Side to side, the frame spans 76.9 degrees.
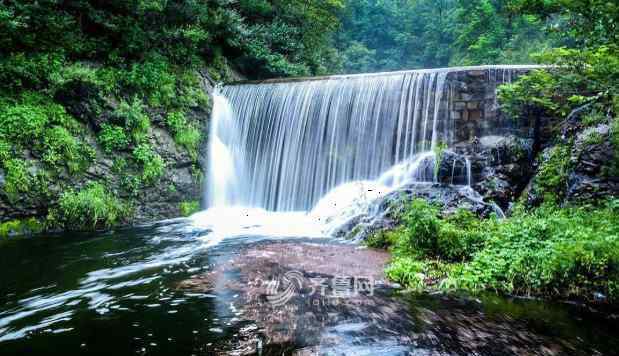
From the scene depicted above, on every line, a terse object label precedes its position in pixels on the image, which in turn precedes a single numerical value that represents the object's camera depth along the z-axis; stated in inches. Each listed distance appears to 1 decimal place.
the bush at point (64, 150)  354.0
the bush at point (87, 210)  349.4
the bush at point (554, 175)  274.8
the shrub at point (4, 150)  327.9
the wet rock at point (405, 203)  291.4
